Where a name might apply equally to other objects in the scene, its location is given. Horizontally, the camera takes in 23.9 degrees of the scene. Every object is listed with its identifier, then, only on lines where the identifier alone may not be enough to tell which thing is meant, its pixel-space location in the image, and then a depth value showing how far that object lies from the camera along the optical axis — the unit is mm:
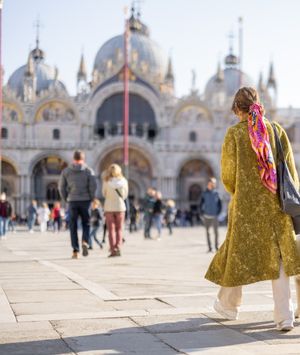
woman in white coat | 13148
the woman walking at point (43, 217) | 30812
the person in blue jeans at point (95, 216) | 17766
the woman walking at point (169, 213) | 28938
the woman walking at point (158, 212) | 22891
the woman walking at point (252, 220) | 5523
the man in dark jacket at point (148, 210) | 22859
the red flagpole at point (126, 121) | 35003
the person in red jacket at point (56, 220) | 29828
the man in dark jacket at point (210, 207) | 15945
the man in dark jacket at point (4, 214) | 22281
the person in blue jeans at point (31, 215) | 29938
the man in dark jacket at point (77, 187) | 12219
